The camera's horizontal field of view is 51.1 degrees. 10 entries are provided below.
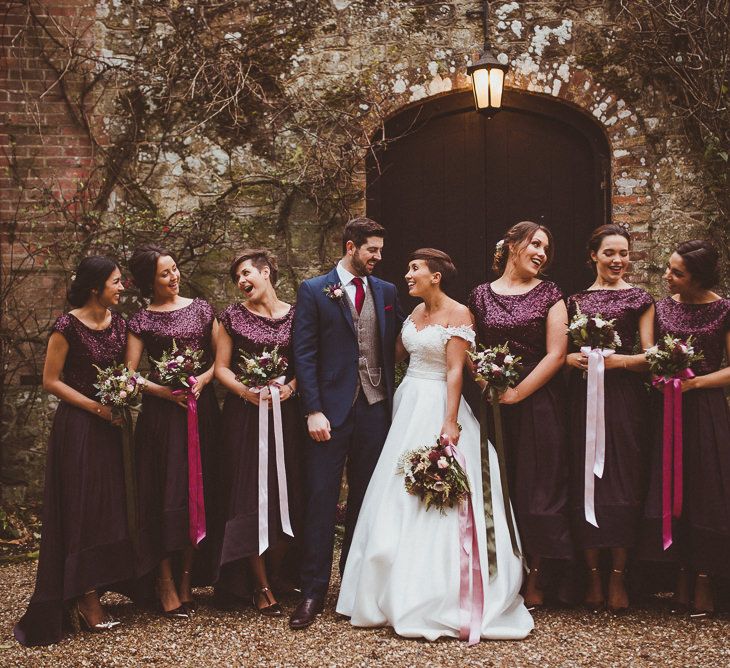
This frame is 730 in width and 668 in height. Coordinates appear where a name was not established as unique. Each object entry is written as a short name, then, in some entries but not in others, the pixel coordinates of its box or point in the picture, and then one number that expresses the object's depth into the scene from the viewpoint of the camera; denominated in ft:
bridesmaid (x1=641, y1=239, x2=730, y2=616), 13.07
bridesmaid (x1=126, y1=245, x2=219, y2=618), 13.83
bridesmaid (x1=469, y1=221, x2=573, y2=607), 13.52
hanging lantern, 19.43
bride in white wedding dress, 12.51
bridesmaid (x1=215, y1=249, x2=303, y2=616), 13.98
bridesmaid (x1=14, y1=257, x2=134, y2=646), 12.98
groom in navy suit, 13.79
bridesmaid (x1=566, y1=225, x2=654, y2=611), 13.37
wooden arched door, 21.18
